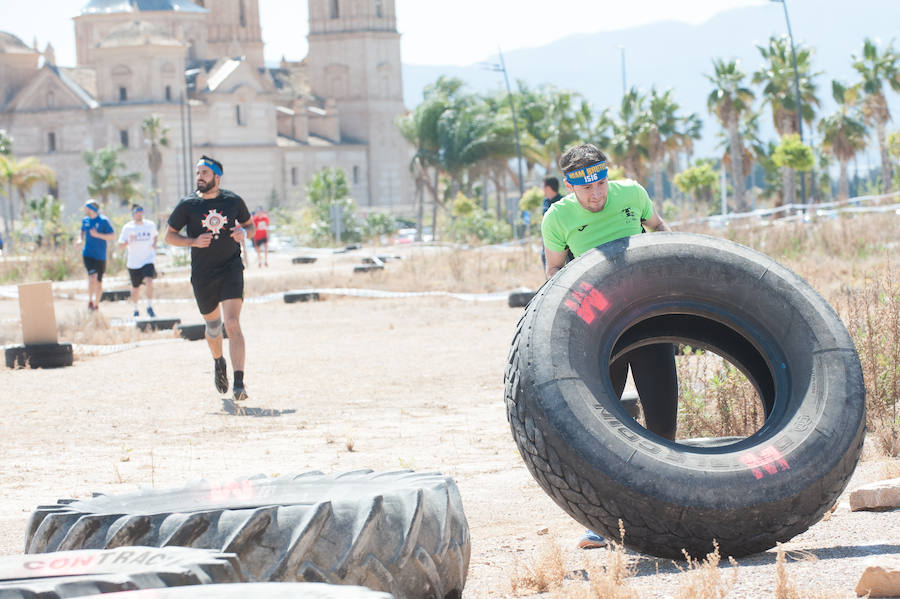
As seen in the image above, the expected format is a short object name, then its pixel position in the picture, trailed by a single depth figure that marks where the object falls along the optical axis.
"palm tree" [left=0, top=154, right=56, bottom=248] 73.62
